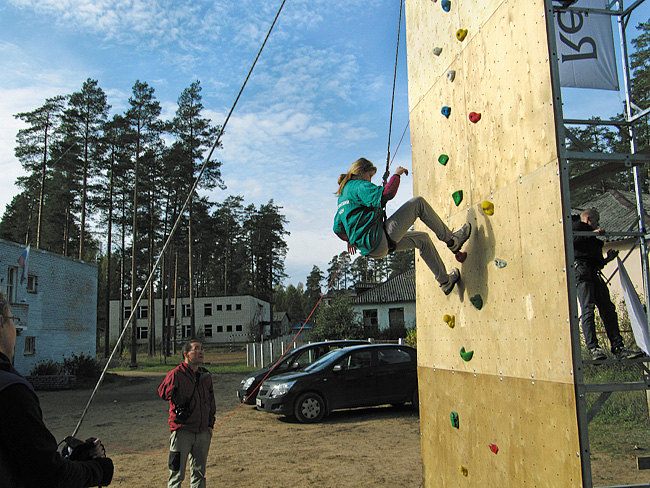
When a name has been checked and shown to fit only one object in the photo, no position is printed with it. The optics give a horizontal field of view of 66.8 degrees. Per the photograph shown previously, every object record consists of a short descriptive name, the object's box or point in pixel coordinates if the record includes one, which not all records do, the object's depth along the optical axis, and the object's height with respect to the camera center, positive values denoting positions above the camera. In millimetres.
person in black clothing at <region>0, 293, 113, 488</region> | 1897 -474
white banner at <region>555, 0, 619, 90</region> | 4340 +2276
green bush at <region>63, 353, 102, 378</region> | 23922 -2275
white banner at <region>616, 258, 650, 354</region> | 4121 -75
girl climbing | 4234 +795
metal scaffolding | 3059 +1001
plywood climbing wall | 3357 +375
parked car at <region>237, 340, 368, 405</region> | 13094 -1319
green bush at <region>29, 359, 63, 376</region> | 22147 -2150
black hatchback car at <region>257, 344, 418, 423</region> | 10961 -1617
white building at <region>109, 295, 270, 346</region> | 61000 -471
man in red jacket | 5148 -1066
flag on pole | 21469 +2550
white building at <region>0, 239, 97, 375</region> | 21625 +851
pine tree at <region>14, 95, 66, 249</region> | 32938 +12309
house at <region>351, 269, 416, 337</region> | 41906 +428
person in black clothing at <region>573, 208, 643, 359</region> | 4566 +210
